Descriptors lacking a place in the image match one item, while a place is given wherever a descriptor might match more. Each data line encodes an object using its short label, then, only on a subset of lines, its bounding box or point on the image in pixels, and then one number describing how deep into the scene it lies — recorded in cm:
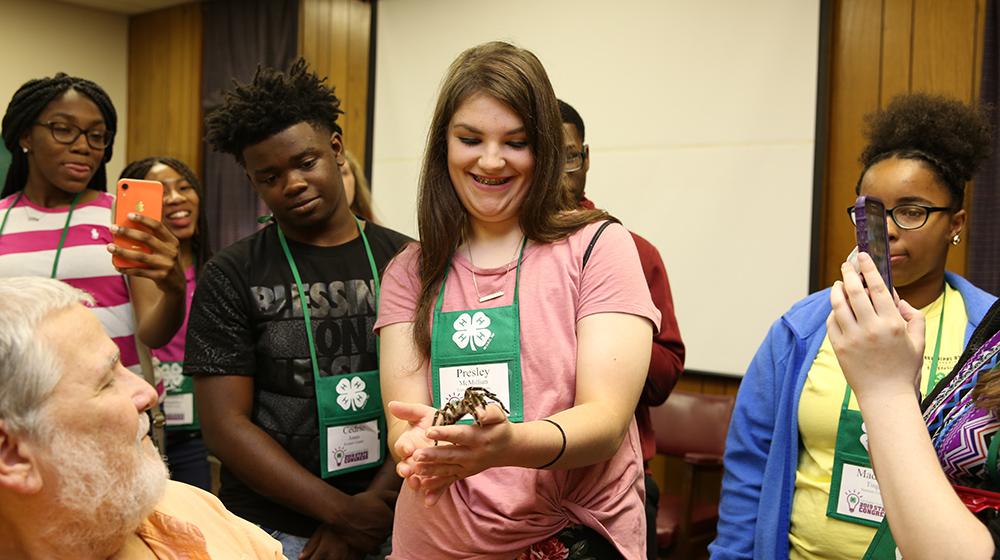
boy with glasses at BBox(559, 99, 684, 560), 224
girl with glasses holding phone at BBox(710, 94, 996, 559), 188
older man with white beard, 126
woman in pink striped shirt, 264
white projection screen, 418
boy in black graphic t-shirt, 204
